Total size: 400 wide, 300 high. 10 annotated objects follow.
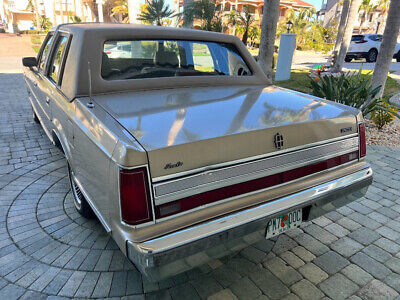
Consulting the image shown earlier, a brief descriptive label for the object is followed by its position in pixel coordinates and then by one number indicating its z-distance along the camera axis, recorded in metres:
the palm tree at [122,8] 37.36
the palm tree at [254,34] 29.08
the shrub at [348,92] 5.60
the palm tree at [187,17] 16.41
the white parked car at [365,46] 18.45
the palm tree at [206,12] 21.06
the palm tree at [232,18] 27.11
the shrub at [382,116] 5.91
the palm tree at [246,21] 25.66
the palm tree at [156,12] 24.64
